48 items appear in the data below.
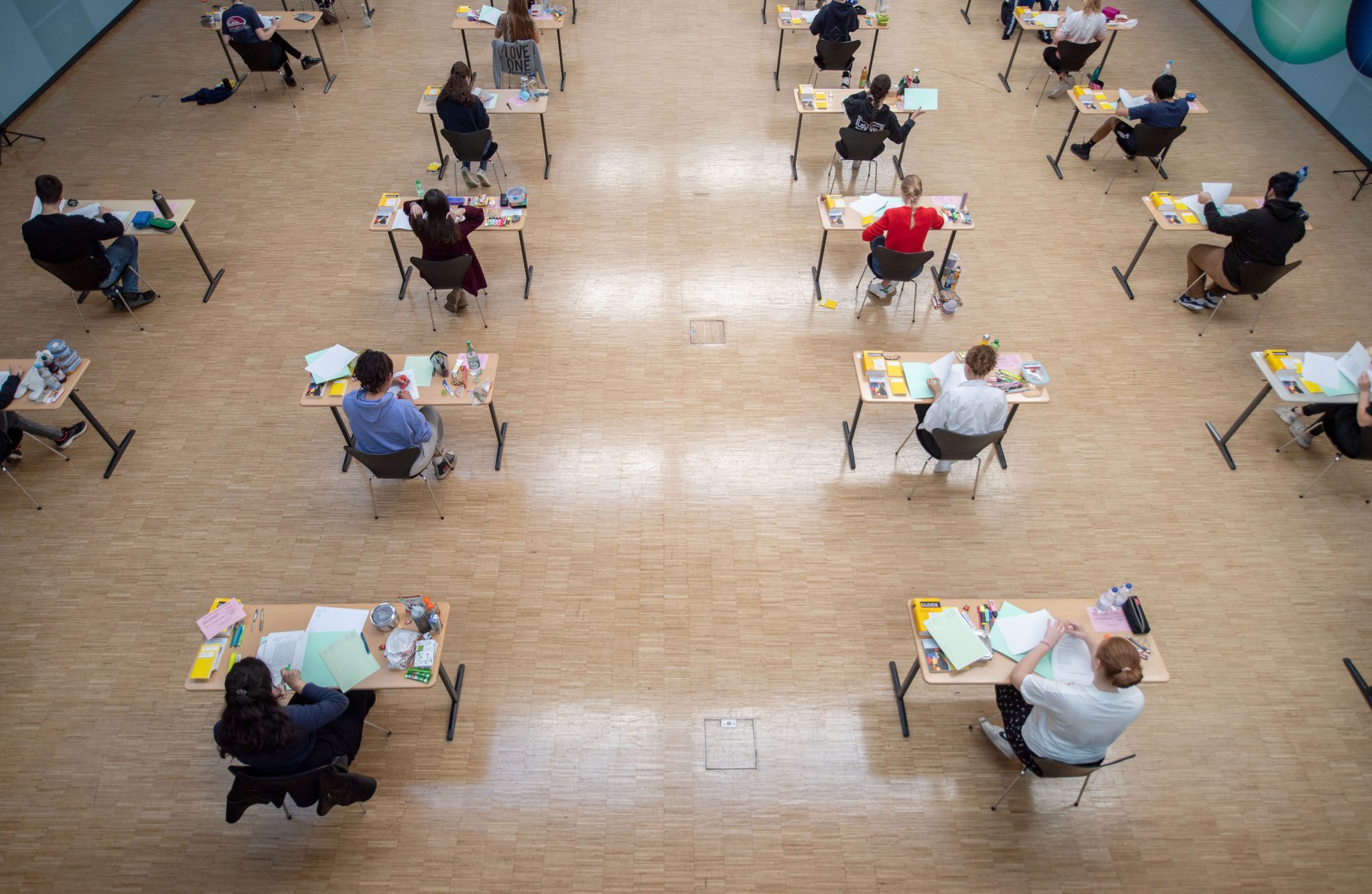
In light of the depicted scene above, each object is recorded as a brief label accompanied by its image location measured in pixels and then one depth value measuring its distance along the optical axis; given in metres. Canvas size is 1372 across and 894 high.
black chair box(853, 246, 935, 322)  7.58
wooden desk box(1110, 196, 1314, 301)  7.98
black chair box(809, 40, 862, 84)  10.59
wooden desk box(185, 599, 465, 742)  4.82
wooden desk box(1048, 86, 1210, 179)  9.53
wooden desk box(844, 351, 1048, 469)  6.52
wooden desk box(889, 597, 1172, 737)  4.82
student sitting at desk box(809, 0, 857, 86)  10.62
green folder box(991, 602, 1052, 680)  4.88
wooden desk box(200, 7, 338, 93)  11.18
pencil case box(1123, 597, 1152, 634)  4.91
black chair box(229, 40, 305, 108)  10.74
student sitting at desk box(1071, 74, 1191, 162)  9.11
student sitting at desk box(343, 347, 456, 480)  5.70
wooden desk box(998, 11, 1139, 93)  11.10
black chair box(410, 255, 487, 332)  7.58
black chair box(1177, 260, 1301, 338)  7.59
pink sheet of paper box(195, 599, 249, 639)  4.98
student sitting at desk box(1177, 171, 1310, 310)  7.33
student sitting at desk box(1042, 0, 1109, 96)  10.51
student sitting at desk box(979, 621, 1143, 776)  4.32
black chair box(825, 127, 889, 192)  9.14
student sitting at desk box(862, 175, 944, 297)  7.35
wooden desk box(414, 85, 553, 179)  9.55
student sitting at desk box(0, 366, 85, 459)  6.45
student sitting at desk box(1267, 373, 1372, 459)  6.34
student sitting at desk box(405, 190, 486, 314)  7.35
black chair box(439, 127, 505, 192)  9.05
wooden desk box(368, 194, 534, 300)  8.03
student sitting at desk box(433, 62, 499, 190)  8.77
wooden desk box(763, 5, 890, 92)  11.24
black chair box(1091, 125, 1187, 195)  9.36
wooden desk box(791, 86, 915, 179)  9.55
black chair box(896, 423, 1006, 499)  6.21
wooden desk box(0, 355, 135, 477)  6.48
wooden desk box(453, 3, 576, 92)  10.98
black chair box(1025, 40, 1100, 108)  10.73
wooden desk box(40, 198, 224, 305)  8.27
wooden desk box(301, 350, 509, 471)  6.48
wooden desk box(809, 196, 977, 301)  8.09
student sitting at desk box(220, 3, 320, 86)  10.62
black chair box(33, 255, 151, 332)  7.79
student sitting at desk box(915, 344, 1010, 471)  5.91
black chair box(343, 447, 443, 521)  6.07
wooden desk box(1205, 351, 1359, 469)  6.52
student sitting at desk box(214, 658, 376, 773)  4.15
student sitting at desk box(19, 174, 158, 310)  7.51
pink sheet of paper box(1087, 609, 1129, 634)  5.04
